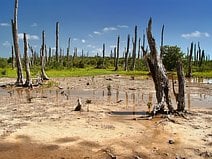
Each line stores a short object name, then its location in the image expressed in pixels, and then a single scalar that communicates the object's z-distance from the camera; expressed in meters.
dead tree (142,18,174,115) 9.03
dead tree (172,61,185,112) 9.11
